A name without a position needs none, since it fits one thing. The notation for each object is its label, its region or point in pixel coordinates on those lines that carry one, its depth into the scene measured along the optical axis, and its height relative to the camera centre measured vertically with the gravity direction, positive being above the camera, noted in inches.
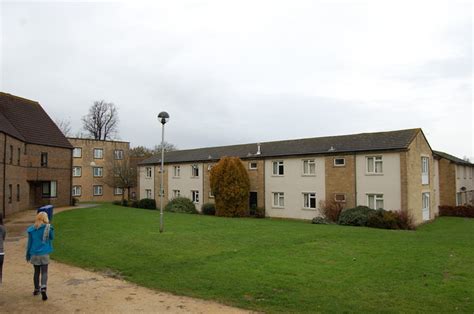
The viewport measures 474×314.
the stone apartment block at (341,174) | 1042.7 +24.3
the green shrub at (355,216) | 985.5 -88.4
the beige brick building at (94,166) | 2089.1 +86.8
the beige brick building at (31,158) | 1082.7 +77.5
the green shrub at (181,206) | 1469.0 -90.4
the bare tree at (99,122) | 2903.5 +449.2
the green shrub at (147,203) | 1700.3 -91.6
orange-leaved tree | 1289.4 -16.6
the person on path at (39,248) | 306.3 -52.1
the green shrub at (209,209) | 1393.9 -96.5
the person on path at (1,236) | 310.5 -43.4
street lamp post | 642.8 +107.3
